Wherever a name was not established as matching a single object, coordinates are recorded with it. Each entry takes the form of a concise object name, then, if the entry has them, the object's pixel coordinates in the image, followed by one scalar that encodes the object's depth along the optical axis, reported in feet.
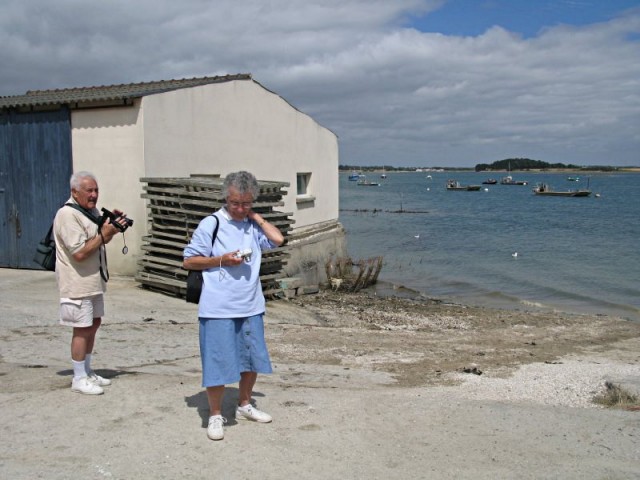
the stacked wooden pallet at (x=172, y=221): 36.76
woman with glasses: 14.82
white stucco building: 39.01
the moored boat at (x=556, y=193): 272.92
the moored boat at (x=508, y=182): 433.89
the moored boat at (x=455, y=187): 319.92
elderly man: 16.71
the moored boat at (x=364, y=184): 425.28
